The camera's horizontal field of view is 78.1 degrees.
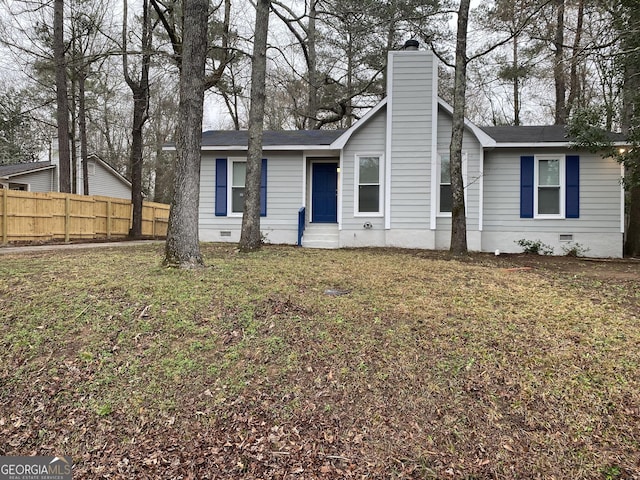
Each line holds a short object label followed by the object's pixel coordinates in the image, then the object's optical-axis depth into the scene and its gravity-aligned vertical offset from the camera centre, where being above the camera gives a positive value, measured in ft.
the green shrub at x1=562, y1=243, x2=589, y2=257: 33.12 -1.32
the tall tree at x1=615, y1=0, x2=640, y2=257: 26.71 +10.57
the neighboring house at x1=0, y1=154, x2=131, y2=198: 65.16 +9.69
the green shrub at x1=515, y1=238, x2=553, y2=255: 33.58 -1.10
